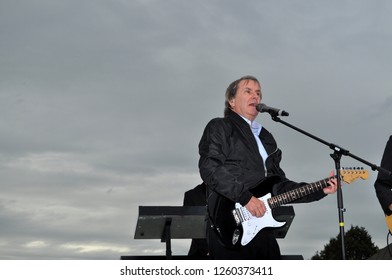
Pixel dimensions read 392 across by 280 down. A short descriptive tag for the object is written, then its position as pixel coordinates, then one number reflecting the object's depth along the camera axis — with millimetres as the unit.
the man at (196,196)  11047
